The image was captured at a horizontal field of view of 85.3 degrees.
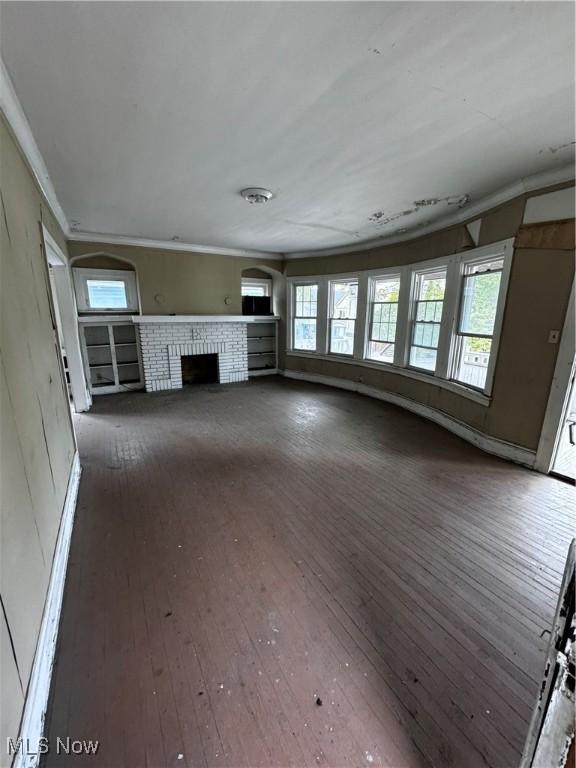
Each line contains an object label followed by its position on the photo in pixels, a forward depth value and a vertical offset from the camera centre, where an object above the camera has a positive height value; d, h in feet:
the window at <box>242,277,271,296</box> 24.21 +2.12
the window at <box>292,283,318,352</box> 22.68 -0.13
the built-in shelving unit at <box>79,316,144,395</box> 18.88 -2.57
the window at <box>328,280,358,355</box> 20.33 -0.08
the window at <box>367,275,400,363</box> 17.65 -0.21
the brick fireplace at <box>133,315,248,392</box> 19.67 -1.99
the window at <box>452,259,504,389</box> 11.72 -0.26
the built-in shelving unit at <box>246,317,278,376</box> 24.98 -2.62
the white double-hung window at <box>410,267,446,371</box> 14.74 -0.12
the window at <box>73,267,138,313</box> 18.38 +1.41
